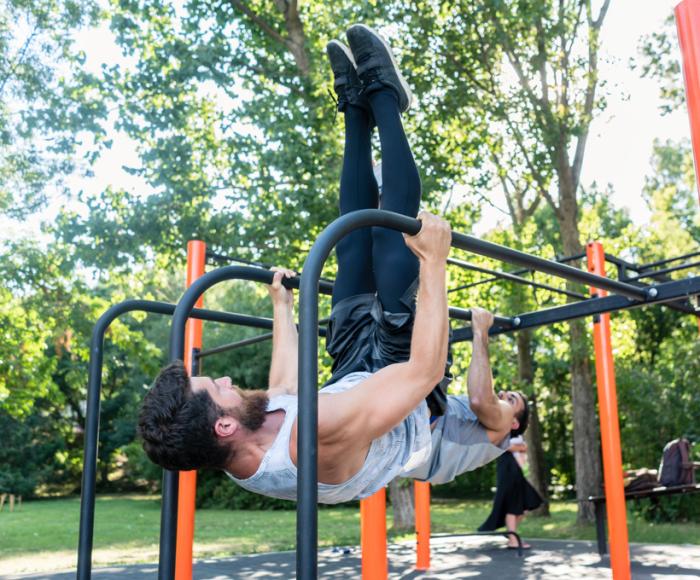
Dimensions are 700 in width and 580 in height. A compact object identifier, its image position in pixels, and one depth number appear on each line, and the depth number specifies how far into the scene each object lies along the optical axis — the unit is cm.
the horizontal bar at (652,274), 394
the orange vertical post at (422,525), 598
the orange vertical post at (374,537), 399
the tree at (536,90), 935
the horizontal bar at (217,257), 430
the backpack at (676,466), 767
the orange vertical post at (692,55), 175
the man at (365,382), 177
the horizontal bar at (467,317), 302
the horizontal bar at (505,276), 332
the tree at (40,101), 968
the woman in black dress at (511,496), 754
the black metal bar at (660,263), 454
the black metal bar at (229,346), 390
